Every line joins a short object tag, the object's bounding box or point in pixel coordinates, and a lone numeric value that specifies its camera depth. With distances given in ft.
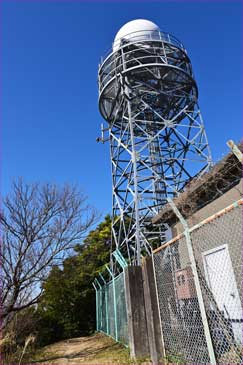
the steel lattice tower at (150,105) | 33.72
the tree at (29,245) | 25.39
